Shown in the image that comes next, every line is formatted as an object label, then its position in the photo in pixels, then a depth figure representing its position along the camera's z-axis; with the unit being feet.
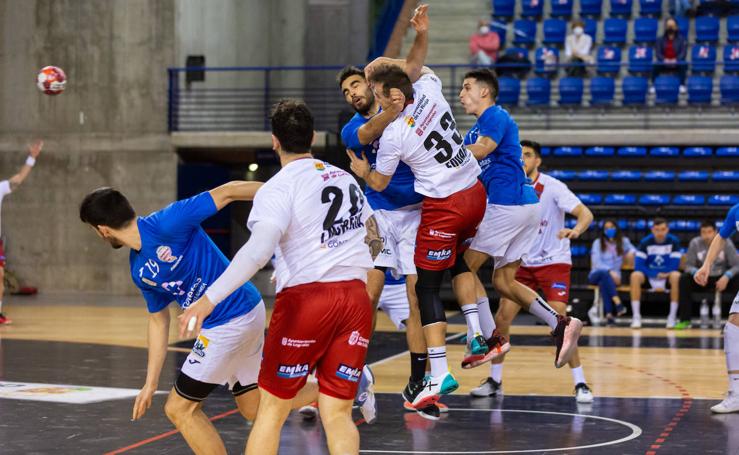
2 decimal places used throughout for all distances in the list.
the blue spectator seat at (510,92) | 66.13
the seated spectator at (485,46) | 69.67
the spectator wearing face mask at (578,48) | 68.59
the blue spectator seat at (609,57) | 68.95
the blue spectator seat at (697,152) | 63.21
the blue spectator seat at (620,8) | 72.54
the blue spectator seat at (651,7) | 71.87
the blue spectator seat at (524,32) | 72.43
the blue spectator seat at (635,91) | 65.31
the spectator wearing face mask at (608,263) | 55.11
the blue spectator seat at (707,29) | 69.67
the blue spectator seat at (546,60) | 68.18
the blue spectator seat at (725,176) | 62.28
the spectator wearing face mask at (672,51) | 66.69
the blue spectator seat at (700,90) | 64.75
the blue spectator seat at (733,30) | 69.31
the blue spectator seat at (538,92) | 65.77
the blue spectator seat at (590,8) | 73.10
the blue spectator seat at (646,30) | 70.54
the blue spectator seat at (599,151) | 64.03
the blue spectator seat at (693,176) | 62.69
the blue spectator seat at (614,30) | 71.05
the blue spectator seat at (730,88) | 64.08
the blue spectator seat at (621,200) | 63.05
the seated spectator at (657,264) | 53.98
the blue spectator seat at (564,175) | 63.36
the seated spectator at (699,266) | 52.70
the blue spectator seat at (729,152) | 63.10
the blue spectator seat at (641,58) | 68.44
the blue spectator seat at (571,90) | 66.03
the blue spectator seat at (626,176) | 63.57
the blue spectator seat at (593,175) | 63.62
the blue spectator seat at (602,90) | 65.77
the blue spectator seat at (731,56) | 66.36
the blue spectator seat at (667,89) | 64.90
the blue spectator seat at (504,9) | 74.13
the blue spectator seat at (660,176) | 63.26
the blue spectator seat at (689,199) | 62.26
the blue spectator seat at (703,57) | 67.67
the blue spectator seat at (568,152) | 63.98
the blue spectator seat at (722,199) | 61.52
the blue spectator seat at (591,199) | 63.05
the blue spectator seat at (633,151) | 63.98
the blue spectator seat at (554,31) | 72.08
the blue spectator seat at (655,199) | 62.80
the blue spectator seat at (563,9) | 73.56
